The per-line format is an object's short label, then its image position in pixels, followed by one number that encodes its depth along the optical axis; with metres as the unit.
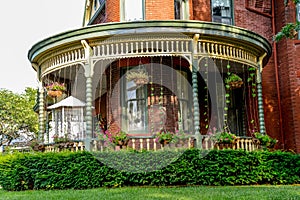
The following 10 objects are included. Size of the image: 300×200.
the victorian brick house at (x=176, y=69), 10.41
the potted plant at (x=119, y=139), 9.96
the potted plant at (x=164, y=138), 9.89
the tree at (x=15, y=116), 38.25
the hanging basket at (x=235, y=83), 11.03
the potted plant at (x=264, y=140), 10.94
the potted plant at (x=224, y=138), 10.27
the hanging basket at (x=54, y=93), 11.74
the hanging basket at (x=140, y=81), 11.24
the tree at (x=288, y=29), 8.30
